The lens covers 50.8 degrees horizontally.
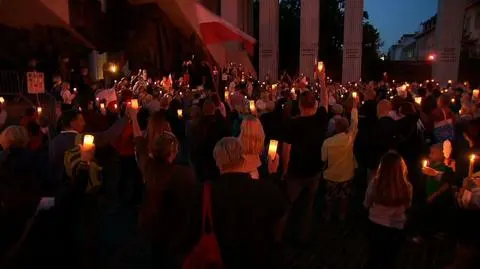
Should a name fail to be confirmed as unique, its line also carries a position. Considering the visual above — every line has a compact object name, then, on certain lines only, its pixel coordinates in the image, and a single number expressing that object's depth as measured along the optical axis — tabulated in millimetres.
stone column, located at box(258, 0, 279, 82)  27689
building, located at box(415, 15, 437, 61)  58475
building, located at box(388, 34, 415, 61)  85869
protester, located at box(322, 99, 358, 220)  6305
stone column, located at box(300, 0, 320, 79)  26578
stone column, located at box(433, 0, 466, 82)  26281
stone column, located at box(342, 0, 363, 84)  26156
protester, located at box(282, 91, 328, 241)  5445
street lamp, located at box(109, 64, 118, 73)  15934
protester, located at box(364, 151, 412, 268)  4195
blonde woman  4379
